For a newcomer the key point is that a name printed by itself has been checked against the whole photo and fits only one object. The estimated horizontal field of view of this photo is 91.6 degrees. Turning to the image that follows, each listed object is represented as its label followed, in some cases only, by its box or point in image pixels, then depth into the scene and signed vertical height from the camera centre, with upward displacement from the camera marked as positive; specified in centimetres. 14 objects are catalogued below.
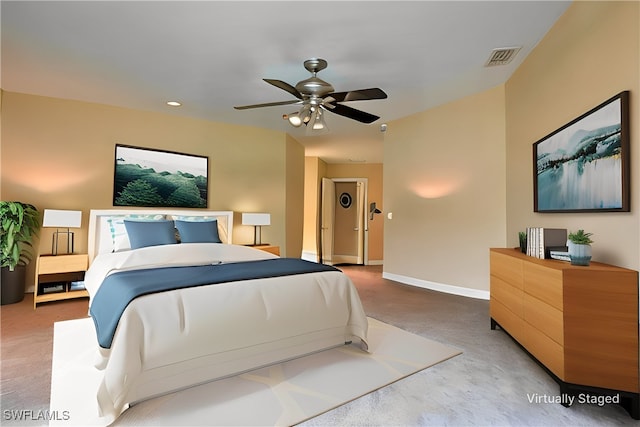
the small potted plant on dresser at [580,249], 186 -14
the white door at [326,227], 790 -13
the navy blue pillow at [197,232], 390 -15
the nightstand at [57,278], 357 -73
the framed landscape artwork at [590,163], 189 +46
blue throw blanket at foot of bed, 185 -42
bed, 174 -64
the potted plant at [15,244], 347 -30
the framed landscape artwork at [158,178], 438 +62
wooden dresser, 168 -60
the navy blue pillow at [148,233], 359 -16
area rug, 167 -104
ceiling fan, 275 +113
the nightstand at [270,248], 493 -44
